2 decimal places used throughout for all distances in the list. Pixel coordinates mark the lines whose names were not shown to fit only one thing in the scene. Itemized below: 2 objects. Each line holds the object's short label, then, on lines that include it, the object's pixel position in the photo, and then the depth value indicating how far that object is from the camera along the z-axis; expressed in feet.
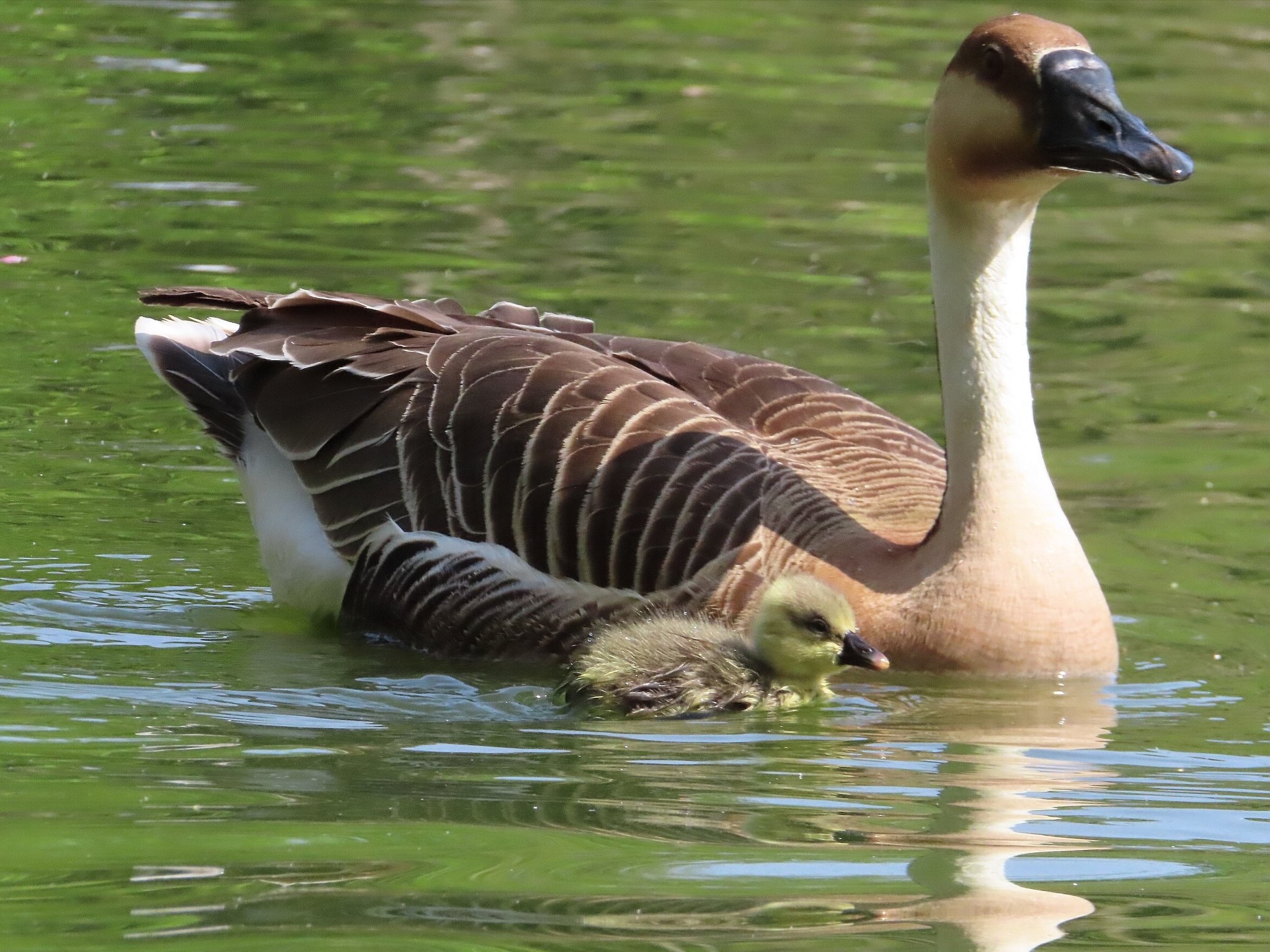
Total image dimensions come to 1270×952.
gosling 44.73
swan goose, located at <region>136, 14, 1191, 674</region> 47.96
